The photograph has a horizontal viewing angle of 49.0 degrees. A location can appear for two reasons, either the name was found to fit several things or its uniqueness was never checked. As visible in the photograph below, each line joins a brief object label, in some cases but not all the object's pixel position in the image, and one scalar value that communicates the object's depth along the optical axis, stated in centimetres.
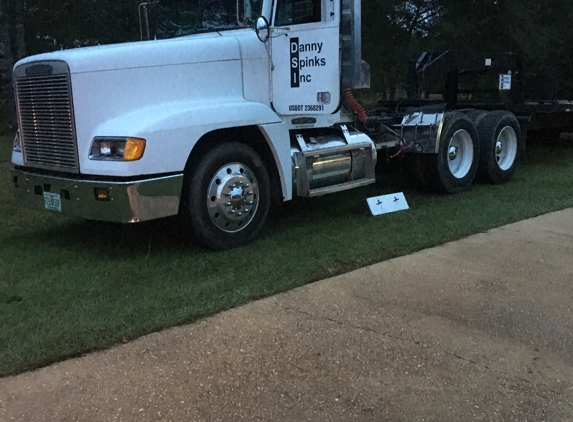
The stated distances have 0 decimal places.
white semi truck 537
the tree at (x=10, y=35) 1434
